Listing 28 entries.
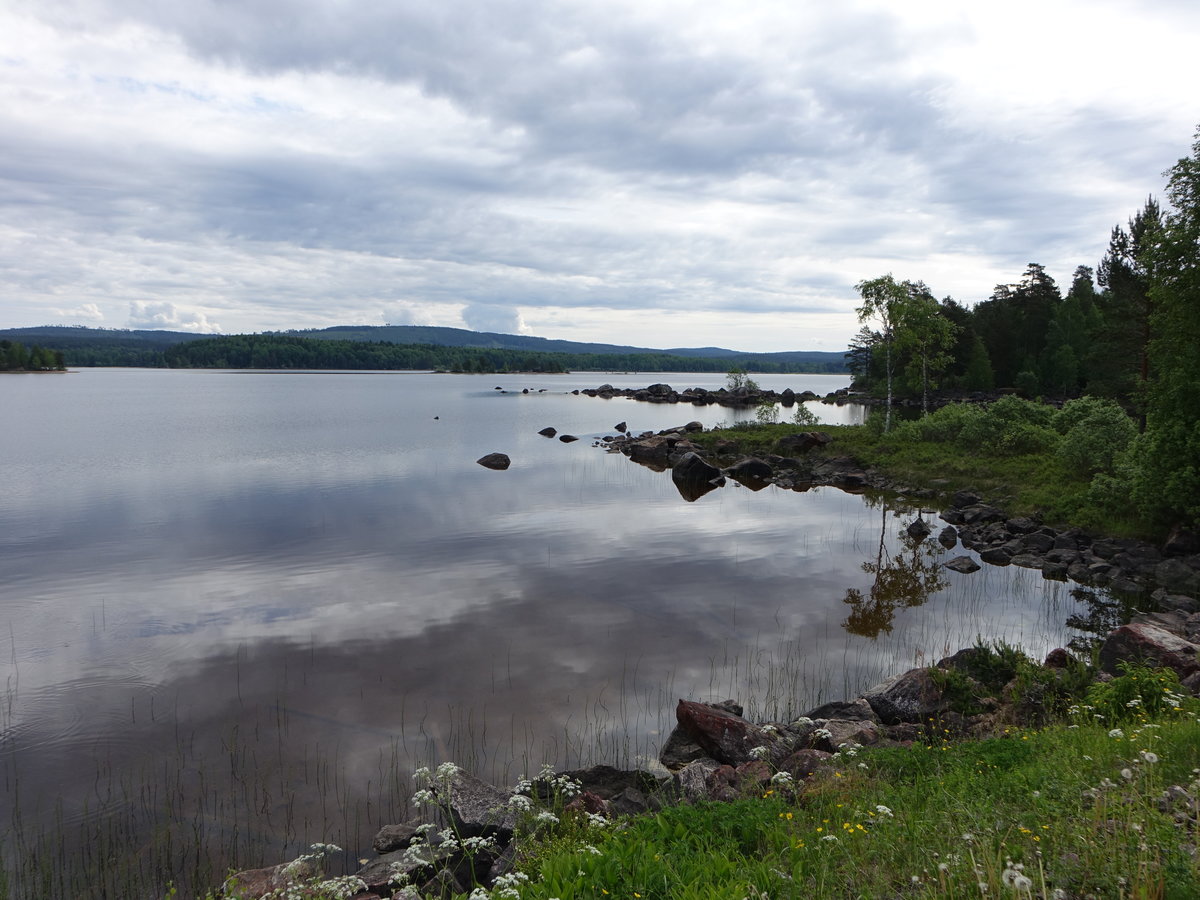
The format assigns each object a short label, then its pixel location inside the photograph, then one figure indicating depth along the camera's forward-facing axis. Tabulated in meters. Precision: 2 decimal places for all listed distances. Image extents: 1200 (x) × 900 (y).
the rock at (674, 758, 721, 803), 10.77
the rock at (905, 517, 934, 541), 31.95
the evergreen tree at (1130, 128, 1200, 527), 24.88
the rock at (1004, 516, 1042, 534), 30.98
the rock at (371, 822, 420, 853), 10.73
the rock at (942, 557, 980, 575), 26.77
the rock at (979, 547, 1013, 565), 27.94
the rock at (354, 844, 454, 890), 9.19
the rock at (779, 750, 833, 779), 10.96
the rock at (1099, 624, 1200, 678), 13.46
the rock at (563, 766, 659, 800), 12.03
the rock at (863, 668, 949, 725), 14.19
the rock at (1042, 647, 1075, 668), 15.91
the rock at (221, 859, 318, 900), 8.85
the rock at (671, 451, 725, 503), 45.00
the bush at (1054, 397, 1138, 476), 33.88
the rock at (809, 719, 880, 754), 12.33
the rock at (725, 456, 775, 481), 50.22
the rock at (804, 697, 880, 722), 14.34
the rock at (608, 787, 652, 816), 10.77
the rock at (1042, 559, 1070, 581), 25.80
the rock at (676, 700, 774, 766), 13.00
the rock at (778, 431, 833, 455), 55.72
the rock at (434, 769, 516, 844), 10.09
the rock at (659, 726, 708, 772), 13.30
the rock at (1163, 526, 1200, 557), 24.92
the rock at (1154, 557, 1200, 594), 22.83
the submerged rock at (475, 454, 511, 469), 52.00
